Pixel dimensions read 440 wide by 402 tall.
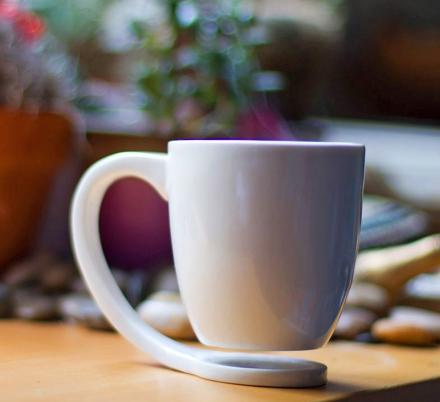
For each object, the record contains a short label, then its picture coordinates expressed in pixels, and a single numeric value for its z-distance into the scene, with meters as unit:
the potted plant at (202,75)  1.05
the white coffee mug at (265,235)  0.64
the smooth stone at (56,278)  0.89
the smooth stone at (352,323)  0.79
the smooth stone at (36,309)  0.83
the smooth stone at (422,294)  0.84
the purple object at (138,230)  0.97
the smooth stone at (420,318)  0.78
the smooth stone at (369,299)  0.82
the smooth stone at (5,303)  0.84
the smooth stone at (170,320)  0.77
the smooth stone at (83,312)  0.80
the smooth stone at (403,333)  0.77
